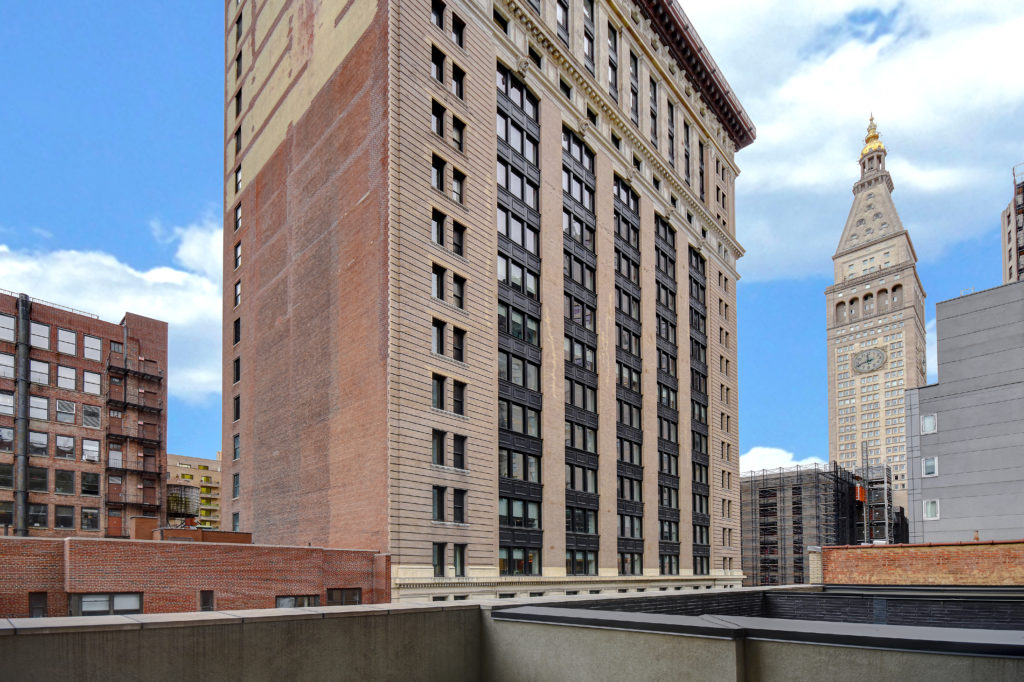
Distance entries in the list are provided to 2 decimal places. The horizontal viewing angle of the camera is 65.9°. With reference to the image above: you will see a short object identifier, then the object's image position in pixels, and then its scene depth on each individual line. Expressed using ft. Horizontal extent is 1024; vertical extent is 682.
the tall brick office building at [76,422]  209.56
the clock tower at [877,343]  566.35
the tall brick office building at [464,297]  120.26
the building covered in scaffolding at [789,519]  311.27
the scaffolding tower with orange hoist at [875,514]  365.61
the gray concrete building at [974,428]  147.02
